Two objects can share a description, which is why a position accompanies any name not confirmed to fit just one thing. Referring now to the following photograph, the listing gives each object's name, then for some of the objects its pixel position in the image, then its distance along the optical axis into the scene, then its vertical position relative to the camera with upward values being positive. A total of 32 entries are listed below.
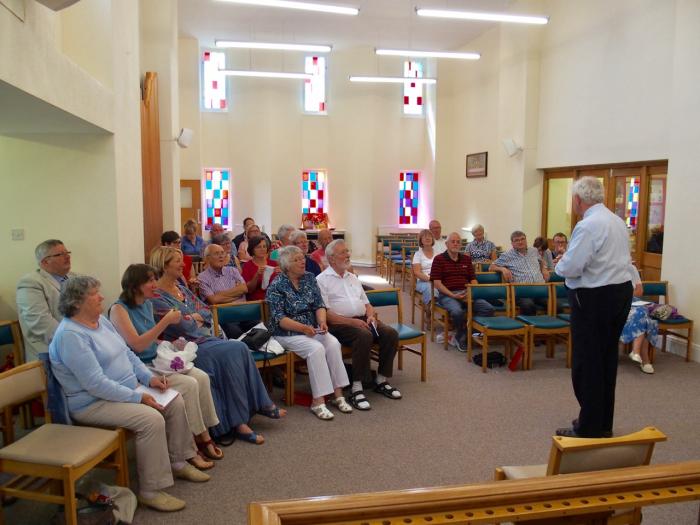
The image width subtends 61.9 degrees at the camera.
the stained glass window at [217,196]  12.97 +0.15
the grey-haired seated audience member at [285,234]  6.39 -0.34
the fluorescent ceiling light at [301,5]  6.50 +2.23
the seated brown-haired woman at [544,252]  6.90 -0.56
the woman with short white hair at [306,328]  4.10 -0.90
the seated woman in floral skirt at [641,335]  5.19 -1.16
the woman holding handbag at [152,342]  3.23 -0.77
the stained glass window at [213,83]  12.65 +2.60
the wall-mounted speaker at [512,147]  9.20 +0.90
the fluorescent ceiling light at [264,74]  10.56 +2.36
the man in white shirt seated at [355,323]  4.35 -0.91
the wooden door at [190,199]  11.81 +0.07
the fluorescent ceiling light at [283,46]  8.81 +2.40
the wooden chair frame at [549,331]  5.14 -1.11
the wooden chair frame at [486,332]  5.04 -1.11
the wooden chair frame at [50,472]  2.39 -1.17
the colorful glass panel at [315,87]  13.05 +2.60
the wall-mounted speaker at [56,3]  2.88 +0.99
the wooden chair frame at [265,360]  4.13 -1.09
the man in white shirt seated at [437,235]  7.63 -0.41
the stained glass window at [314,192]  13.36 +0.26
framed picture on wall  10.68 +0.75
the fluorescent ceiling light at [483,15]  6.73 +2.23
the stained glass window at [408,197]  13.46 +0.16
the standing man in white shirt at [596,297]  3.20 -0.51
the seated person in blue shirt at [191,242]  7.86 -0.54
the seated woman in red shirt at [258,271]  4.96 -0.58
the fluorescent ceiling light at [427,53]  8.86 +2.31
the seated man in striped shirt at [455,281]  5.70 -0.77
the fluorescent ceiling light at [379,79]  10.77 +2.31
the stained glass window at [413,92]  13.11 +2.54
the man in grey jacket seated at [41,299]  3.64 -0.61
